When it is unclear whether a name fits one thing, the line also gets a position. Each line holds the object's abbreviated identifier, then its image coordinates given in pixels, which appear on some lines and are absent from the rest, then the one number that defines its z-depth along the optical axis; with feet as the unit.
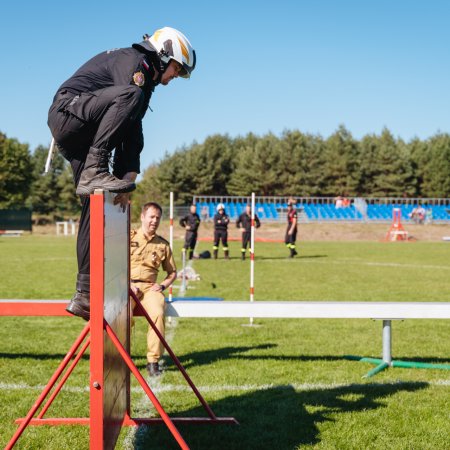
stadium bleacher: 186.91
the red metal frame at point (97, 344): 10.30
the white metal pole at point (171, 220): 30.73
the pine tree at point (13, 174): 248.73
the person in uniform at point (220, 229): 82.02
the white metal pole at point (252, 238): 34.53
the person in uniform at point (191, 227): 76.48
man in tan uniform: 22.90
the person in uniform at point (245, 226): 81.61
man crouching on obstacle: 12.22
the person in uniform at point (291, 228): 82.52
